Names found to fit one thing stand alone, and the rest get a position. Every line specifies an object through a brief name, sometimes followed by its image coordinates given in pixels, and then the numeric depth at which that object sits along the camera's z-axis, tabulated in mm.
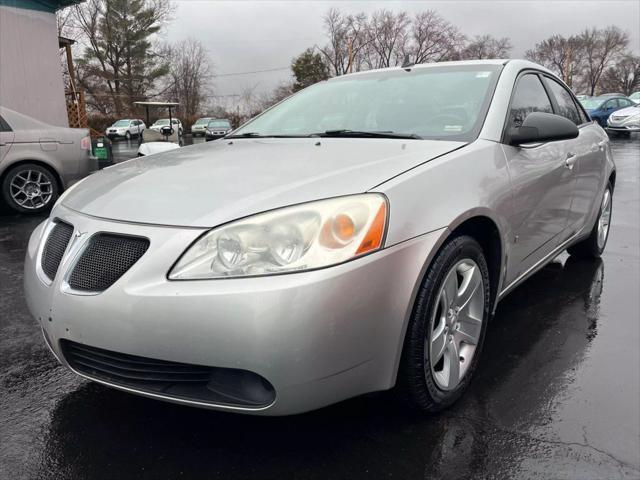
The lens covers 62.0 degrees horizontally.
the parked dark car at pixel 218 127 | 31219
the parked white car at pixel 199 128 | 38231
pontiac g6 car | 1641
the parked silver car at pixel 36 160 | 6695
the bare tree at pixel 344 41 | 54688
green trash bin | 7699
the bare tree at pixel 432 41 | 55531
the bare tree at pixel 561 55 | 63188
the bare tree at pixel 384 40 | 54906
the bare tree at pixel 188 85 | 47906
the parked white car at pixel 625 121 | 20203
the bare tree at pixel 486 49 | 55531
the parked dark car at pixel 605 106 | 23056
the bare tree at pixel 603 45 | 63188
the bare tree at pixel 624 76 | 63688
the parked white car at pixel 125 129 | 33688
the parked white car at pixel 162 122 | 35844
